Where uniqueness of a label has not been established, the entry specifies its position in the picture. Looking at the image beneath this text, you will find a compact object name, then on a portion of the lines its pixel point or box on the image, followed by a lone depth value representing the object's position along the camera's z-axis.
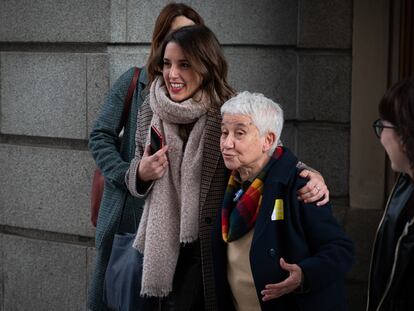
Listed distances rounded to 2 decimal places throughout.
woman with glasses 2.80
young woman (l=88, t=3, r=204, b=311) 4.34
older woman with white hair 3.44
